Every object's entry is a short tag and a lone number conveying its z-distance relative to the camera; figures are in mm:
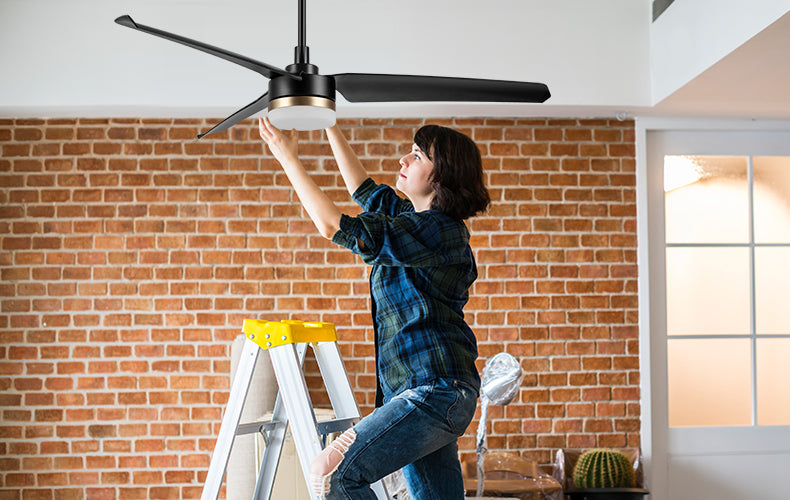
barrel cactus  3160
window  3479
